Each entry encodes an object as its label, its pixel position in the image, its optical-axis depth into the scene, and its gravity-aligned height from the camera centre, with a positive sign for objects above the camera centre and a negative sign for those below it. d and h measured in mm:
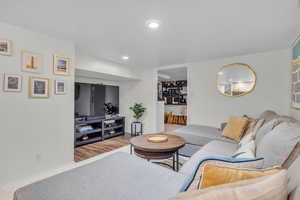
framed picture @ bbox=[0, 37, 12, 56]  1879 +731
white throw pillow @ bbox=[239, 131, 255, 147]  1669 -463
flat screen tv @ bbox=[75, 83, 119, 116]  3785 +33
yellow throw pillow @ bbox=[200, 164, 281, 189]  640 -346
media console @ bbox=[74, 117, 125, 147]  3591 -870
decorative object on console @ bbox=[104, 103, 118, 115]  4531 -285
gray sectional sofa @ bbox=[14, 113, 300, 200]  924 -630
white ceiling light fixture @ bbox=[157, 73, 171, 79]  6063 +1127
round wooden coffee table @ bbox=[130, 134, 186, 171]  1947 -674
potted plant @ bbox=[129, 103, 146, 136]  4598 -725
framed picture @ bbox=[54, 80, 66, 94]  2361 +240
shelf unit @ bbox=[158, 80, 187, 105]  7602 +514
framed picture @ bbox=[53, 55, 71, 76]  2348 +612
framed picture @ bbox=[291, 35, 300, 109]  2213 +420
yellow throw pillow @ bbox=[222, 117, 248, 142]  2437 -500
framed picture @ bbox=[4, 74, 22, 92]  1910 +243
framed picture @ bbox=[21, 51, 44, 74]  2049 +579
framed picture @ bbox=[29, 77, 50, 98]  2106 +201
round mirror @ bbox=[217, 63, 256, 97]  3141 +500
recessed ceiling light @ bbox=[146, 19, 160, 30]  1800 +1029
